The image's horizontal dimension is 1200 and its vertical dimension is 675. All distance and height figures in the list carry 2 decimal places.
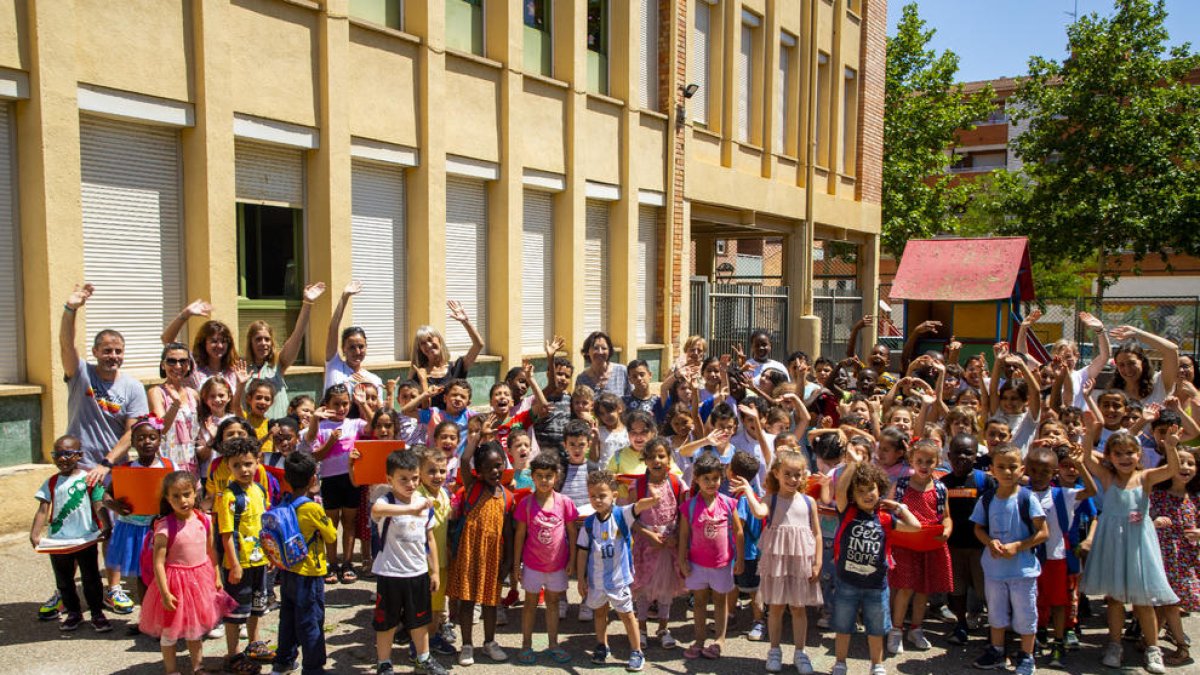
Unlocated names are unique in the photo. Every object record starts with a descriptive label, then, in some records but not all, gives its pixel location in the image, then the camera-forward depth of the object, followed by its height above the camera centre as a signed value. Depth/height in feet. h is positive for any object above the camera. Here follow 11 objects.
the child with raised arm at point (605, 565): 17.97 -5.08
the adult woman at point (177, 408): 19.76 -2.33
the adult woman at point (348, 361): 23.49 -1.60
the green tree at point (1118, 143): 76.84 +12.53
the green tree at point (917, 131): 90.33 +15.79
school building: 25.05 +4.74
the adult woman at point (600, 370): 25.41 -2.00
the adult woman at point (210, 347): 21.43 -1.13
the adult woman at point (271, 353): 22.36 -1.35
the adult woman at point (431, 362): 24.14 -1.67
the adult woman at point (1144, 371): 25.22 -2.02
